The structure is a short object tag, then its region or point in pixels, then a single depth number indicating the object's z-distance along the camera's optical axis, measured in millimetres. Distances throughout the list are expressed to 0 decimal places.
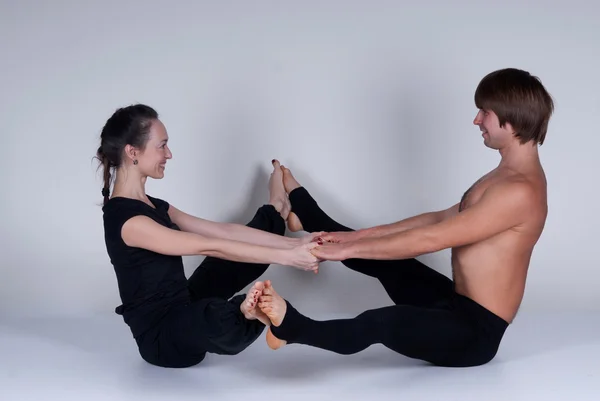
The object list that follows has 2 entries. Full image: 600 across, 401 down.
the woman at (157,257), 3367
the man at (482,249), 3324
